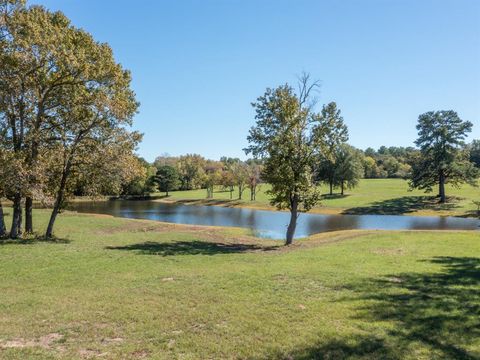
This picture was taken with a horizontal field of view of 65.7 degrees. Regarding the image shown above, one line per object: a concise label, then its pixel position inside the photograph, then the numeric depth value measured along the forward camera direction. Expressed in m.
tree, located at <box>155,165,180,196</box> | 107.25
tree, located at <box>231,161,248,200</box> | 92.28
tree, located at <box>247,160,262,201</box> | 90.56
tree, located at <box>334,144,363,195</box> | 81.00
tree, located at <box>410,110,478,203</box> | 62.72
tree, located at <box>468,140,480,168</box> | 117.66
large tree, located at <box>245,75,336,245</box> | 24.53
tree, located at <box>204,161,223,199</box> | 100.75
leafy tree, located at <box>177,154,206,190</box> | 119.77
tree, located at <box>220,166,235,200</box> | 96.24
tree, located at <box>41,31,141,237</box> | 22.64
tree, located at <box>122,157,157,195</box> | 103.00
